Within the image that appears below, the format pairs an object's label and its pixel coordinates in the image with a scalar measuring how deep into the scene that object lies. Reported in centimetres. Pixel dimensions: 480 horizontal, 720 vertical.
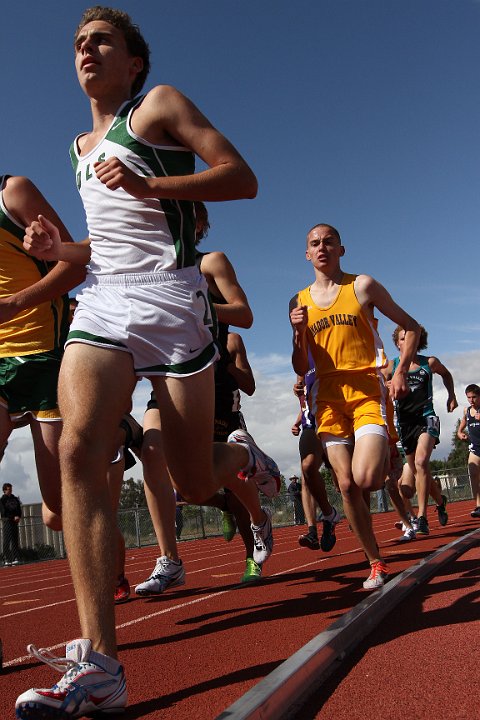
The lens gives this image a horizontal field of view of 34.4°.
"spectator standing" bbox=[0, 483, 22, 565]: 1655
